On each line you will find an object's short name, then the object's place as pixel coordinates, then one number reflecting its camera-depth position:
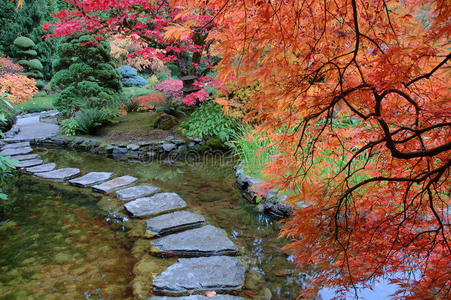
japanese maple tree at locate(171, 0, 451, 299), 1.12
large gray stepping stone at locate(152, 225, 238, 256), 2.28
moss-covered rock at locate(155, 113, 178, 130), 6.80
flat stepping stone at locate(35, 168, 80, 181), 4.18
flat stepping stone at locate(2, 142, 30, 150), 5.98
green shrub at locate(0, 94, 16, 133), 7.05
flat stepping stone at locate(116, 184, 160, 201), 3.46
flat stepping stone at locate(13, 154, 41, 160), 5.28
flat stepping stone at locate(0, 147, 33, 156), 5.50
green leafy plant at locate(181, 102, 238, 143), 6.22
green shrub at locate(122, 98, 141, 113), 8.52
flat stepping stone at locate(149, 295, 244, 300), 1.75
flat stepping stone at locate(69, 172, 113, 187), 3.92
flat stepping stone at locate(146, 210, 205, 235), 2.63
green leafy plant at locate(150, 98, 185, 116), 7.19
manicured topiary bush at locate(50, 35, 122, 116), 7.96
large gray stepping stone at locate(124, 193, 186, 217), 3.01
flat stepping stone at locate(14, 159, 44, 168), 4.80
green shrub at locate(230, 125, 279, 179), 3.90
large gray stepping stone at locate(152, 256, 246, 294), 1.85
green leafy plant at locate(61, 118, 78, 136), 6.94
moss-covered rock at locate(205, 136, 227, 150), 6.11
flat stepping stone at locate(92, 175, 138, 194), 3.69
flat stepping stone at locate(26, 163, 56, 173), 4.55
